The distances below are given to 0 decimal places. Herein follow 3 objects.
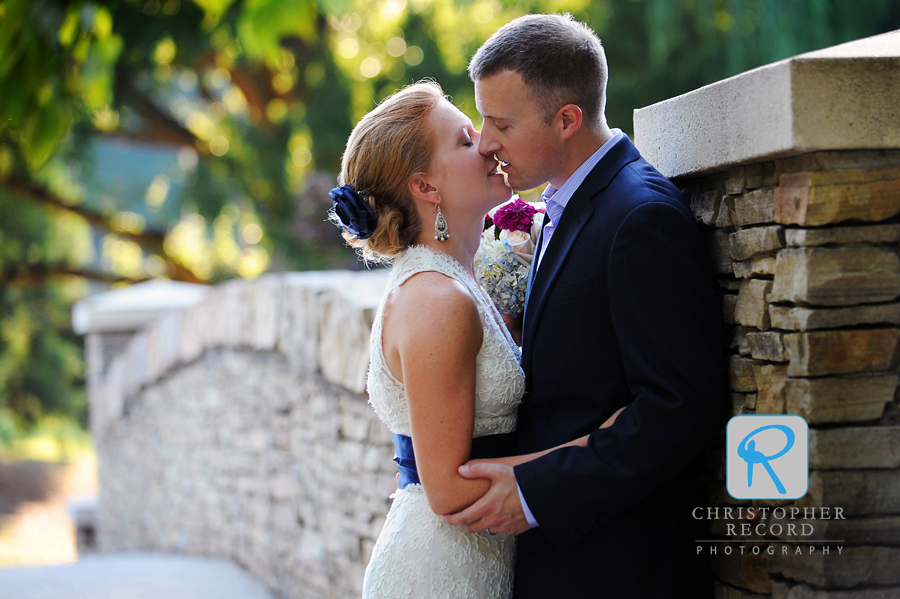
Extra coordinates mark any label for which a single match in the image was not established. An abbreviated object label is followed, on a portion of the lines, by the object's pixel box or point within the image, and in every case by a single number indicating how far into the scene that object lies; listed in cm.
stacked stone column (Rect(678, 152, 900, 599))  345
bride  363
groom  349
